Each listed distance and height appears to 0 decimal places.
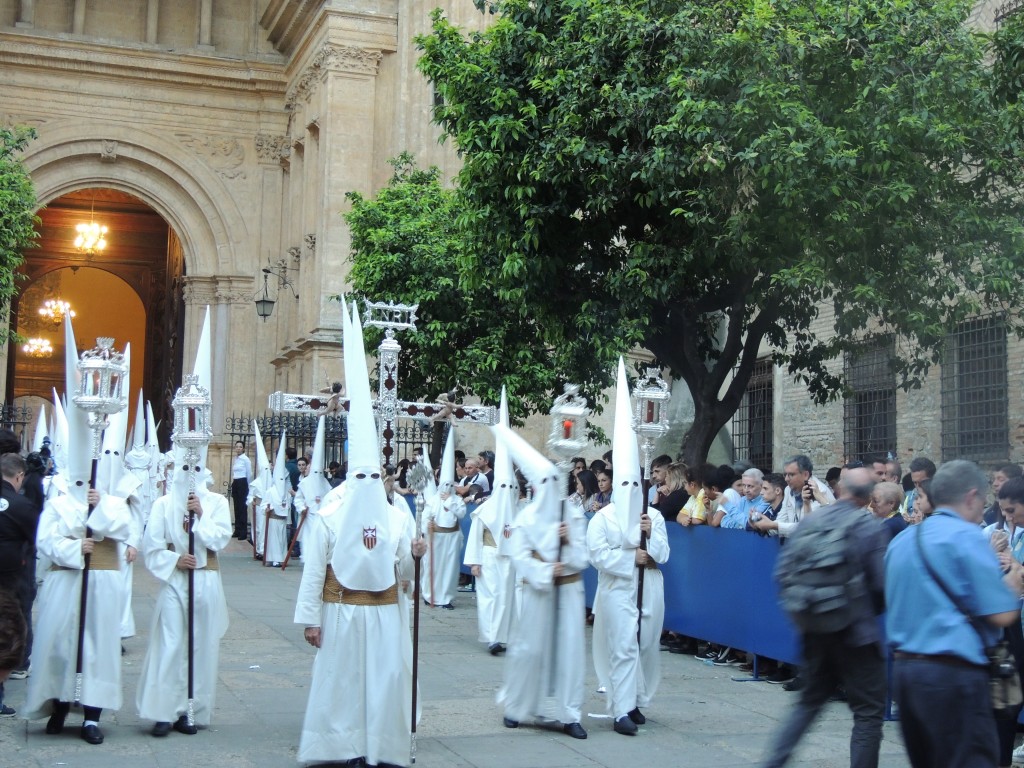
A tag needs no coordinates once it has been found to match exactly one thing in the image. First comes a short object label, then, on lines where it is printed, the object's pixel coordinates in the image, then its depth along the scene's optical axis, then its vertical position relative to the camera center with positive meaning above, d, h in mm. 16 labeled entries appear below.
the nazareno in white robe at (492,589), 13039 -1290
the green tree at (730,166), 12969 +3049
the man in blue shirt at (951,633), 5359 -666
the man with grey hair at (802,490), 11148 -192
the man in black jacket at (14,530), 8672 -520
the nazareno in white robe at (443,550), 17047 -1164
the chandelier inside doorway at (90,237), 41656 +6845
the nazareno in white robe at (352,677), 7816 -1295
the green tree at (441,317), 21328 +2359
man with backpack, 6293 -663
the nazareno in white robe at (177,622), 8852 -1139
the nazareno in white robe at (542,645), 9188 -1267
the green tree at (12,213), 24109 +4392
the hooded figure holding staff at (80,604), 8766 -1015
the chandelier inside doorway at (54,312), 47719 +5089
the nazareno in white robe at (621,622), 9359 -1152
